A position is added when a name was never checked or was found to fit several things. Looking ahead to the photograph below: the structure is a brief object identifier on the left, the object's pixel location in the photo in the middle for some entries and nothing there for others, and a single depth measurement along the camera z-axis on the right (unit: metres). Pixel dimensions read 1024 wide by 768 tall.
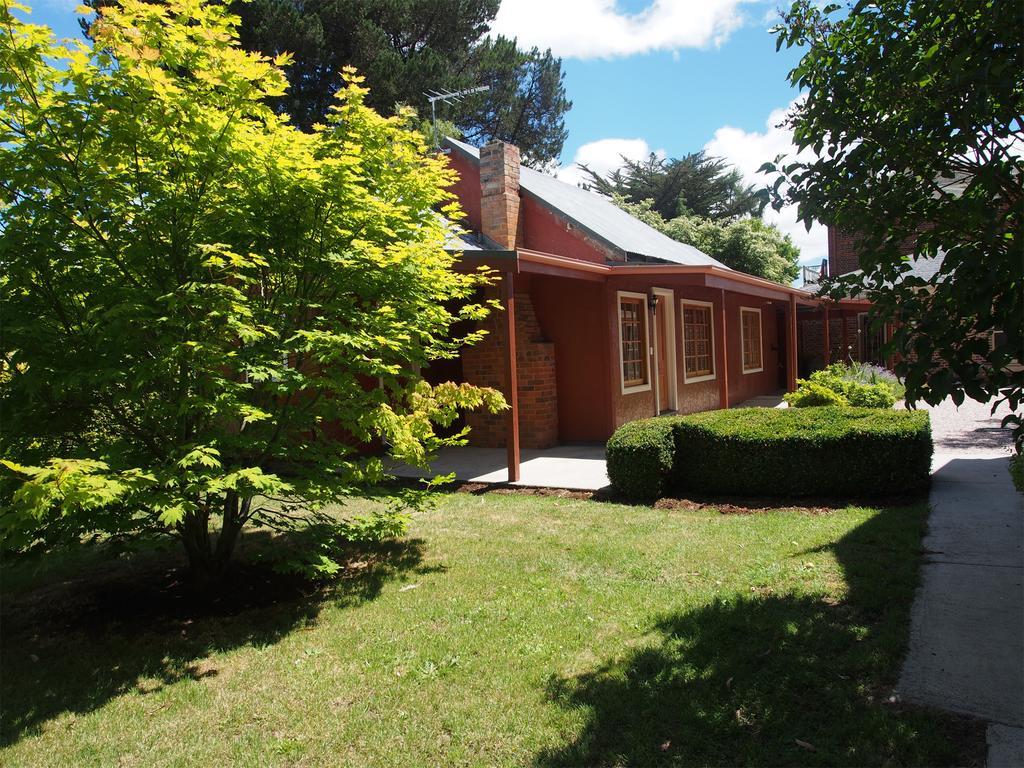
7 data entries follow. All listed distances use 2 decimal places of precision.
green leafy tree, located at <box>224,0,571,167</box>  21.42
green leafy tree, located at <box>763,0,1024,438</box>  2.63
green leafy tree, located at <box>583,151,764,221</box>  35.69
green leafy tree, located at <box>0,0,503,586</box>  3.81
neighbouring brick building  19.88
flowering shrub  10.47
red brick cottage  10.93
